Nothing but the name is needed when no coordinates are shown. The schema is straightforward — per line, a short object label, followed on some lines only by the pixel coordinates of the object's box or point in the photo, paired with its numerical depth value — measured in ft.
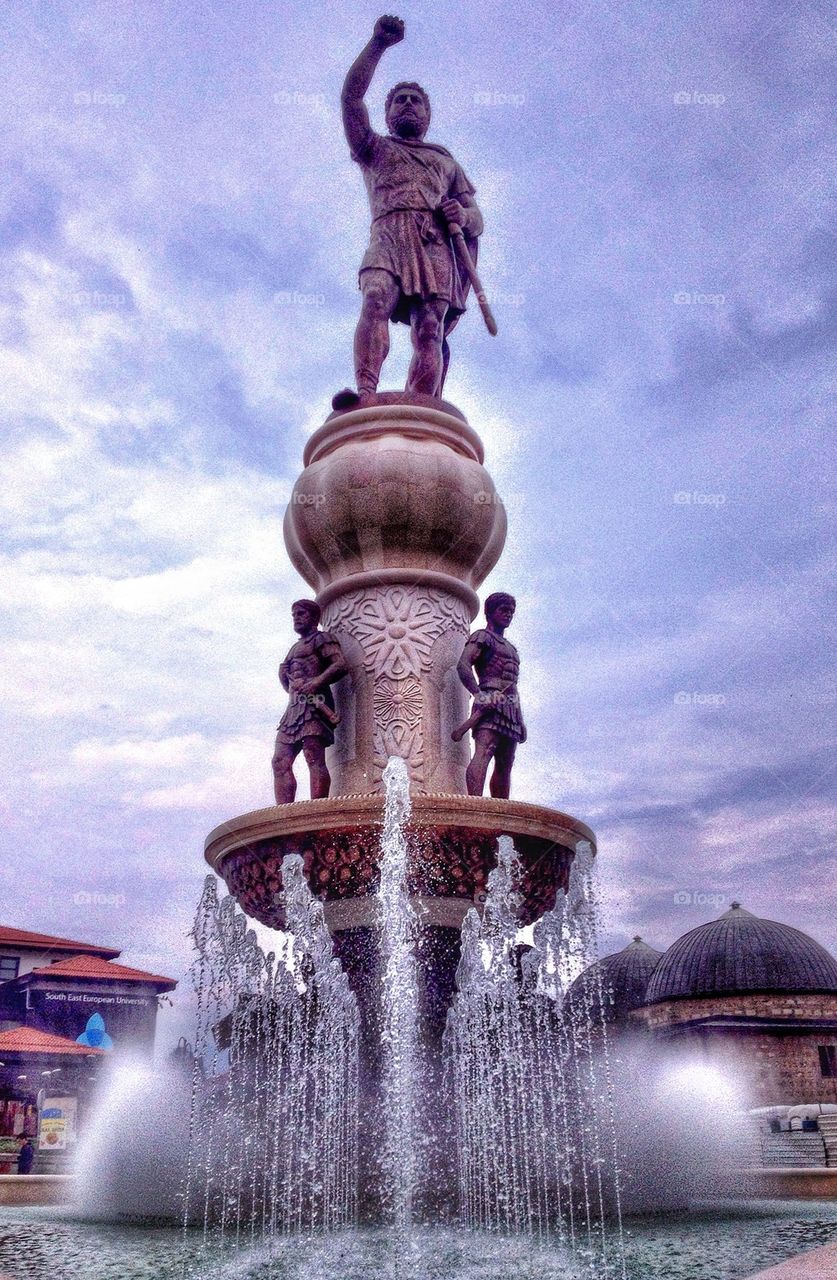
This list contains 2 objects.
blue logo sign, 115.24
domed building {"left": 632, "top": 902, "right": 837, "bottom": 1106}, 124.88
